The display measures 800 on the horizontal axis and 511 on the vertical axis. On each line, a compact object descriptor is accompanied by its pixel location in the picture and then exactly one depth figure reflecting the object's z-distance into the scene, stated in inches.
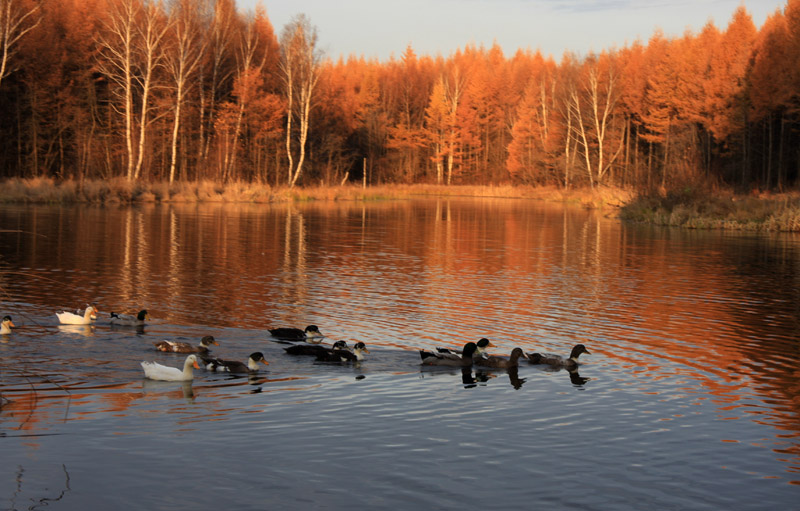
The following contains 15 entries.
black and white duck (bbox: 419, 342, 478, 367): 520.7
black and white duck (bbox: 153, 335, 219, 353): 535.2
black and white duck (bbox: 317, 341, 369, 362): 511.5
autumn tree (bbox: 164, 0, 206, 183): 2295.8
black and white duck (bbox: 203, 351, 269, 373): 488.7
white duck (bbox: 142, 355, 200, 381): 460.1
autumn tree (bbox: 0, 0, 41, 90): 2103.6
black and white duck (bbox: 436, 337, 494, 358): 535.8
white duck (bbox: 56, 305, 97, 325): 576.4
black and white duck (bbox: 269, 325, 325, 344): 572.1
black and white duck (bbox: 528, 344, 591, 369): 526.3
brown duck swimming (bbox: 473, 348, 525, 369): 523.5
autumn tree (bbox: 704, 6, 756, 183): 2785.4
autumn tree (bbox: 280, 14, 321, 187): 2699.3
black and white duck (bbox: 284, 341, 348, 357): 528.7
